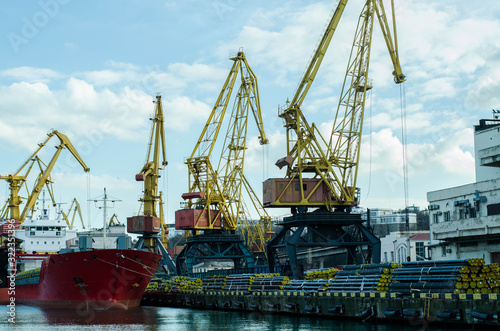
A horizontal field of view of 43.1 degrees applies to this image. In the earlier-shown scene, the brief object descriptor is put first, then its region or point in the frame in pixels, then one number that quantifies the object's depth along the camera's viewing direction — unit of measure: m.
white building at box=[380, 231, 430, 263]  100.62
